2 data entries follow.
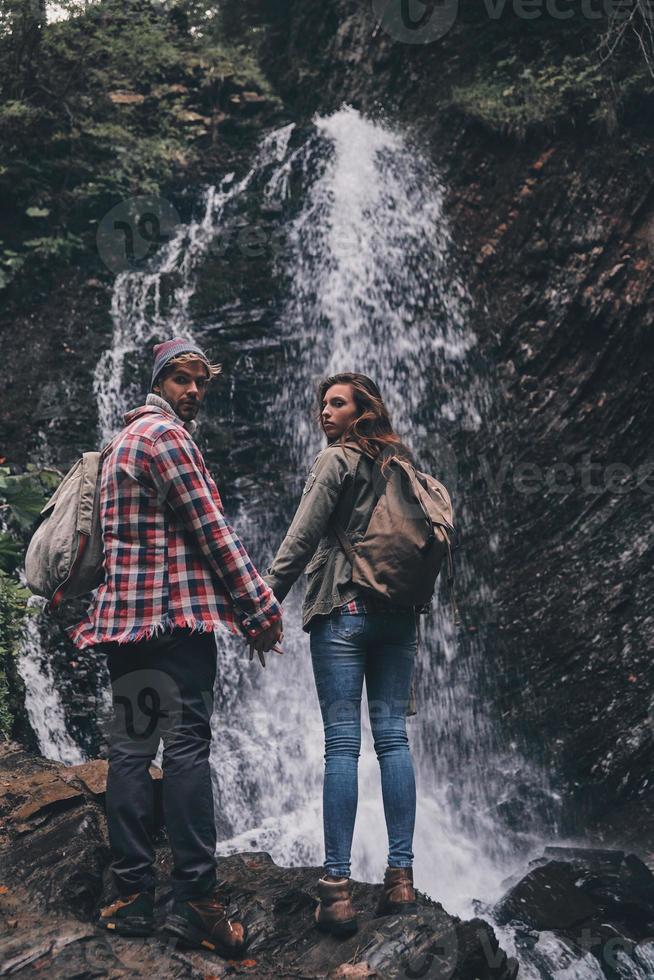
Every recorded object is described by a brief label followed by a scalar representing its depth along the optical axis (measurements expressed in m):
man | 2.93
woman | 3.14
